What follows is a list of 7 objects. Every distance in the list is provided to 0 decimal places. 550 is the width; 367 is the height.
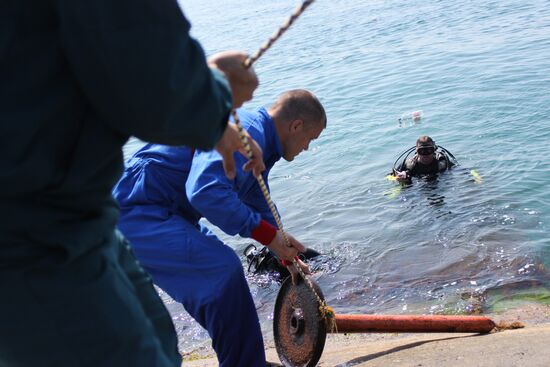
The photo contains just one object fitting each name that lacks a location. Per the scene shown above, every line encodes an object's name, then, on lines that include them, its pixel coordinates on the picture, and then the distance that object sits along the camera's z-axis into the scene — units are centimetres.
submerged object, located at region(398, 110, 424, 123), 1434
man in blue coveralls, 376
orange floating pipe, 465
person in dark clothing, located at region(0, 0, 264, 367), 145
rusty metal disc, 429
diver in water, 1058
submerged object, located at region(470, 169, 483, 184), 1046
